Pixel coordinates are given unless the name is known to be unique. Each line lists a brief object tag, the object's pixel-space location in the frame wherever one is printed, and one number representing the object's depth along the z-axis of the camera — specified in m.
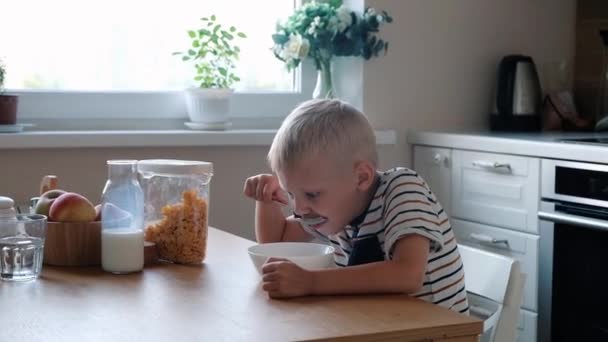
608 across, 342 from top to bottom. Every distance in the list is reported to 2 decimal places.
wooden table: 1.74
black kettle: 3.96
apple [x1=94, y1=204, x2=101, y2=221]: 2.26
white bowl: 2.16
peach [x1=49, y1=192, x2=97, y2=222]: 2.22
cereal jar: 2.26
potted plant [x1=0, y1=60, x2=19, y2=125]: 3.39
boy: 1.97
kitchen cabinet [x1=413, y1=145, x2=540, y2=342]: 3.40
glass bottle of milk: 2.15
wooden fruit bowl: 2.21
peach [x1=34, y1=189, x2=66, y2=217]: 2.28
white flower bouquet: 3.77
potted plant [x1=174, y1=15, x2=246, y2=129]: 3.72
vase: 3.87
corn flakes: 2.25
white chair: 2.13
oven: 3.17
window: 3.59
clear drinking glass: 2.09
